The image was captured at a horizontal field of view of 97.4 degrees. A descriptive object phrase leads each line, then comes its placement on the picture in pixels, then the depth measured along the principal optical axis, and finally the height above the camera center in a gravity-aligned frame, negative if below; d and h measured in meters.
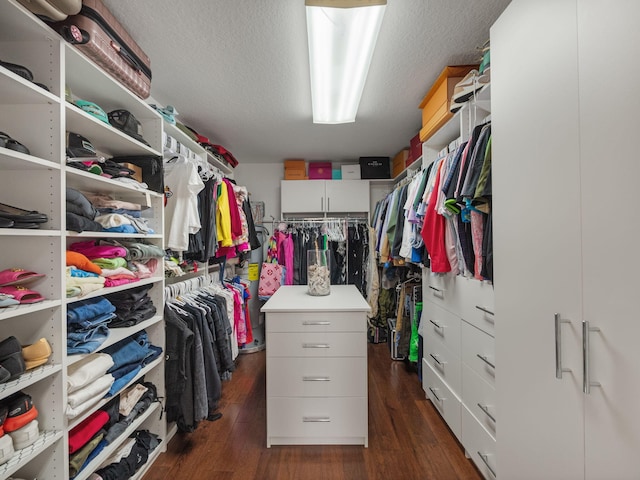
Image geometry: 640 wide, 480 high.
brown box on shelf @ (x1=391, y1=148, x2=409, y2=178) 3.29 +0.97
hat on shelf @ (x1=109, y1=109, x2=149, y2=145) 1.50 +0.66
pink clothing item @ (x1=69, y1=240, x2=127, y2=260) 1.39 -0.04
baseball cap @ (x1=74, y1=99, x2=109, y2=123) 1.27 +0.62
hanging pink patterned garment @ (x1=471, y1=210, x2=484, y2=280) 1.36 +0.03
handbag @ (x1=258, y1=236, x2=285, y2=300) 3.20 -0.43
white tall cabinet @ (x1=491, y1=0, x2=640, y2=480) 0.61 +0.00
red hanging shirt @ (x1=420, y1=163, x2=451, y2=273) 1.76 +0.03
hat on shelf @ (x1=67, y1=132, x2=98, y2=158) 1.22 +0.43
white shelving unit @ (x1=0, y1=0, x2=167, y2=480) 1.05 +0.14
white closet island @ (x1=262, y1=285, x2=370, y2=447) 1.70 -0.81
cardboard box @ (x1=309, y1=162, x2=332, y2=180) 3.75 +0.93
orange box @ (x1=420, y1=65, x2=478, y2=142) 1.78 +0.99
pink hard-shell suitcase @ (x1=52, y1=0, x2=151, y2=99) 1.15 +0.90
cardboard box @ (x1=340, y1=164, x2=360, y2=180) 3.75 +0.93
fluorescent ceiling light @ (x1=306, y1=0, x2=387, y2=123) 1.26 +1.05
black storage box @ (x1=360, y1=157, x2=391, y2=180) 3.70 +0.96
